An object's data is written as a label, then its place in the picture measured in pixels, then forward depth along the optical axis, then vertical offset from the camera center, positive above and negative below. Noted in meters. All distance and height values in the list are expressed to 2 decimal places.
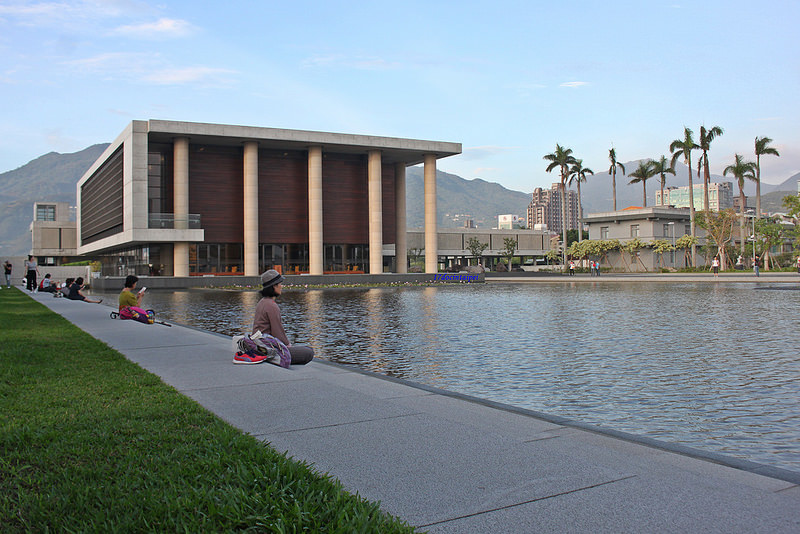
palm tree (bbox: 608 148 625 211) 94.88 +16.12
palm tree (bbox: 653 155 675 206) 88.19 +13.97
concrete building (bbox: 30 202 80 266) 124.62 +7.31
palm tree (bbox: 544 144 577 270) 87.81 +15.20
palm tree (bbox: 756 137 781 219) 77.81 +14.40
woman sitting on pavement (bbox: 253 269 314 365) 10.34 -0.70
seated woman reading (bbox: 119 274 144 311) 18.69 -0.63
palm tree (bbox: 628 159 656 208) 91.12 +13.75
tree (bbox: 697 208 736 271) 76.44 +4.78
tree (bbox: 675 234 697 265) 80.38 +3.14
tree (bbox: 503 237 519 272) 105.56 +4.06
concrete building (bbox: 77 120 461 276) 56.66 +7.31
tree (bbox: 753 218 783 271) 79.56 +3.80
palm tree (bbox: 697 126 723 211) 75.12 +15.26
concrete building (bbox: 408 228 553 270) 114.19 +5.06
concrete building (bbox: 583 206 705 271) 84.38 +5.25
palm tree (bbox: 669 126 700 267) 76.56 +14.56
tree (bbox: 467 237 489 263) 110.38 +4.08
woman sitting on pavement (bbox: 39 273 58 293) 38.40 -0.47
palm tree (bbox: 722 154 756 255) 80.25 +12.27
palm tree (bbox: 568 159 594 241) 88.56 +13.65
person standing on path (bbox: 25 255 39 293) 46.09 +0.08
